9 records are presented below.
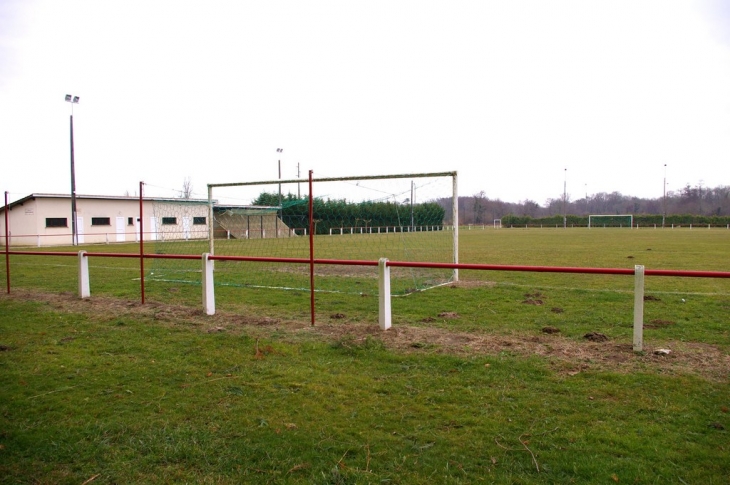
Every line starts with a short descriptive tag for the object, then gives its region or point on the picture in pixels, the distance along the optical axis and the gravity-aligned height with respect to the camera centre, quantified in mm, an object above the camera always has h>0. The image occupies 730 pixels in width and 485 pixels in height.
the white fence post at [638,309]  5391 -905
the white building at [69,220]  35062 +345
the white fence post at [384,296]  6664 -924
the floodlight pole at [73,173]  31438 +3114
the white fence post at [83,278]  9852 -1007
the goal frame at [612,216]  77688 +531
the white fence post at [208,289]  7953 -991
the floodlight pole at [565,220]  80500 +430
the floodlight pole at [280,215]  16334 +248
